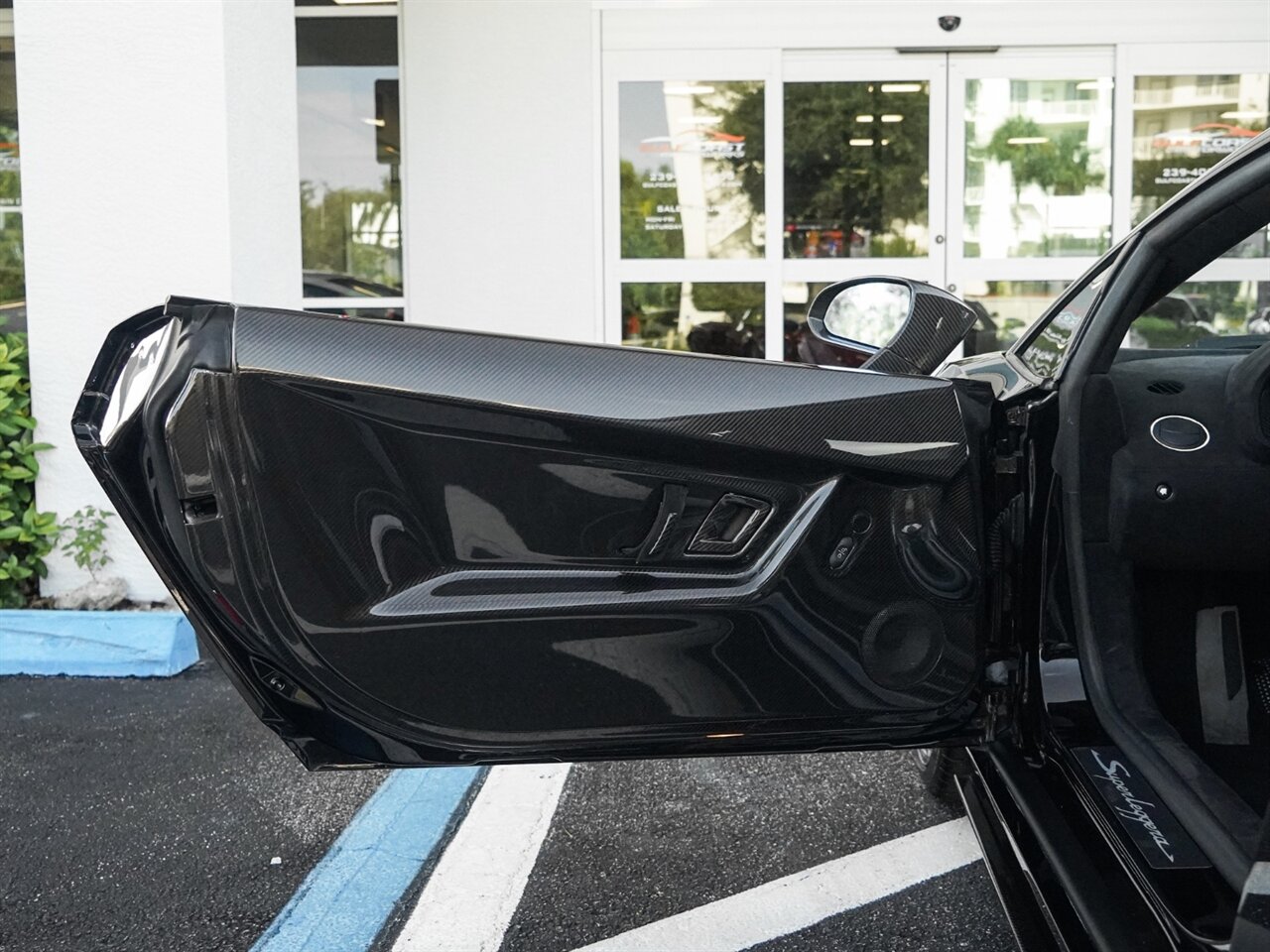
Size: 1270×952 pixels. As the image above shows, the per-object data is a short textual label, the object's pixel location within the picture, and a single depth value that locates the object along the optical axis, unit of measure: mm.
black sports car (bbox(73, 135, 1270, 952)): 1710
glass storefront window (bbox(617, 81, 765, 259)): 7184
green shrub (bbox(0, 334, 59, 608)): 4574
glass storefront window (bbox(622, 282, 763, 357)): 7352
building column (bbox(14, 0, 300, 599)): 4504
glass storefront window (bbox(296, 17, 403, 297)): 7426
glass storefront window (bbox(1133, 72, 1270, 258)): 7109
